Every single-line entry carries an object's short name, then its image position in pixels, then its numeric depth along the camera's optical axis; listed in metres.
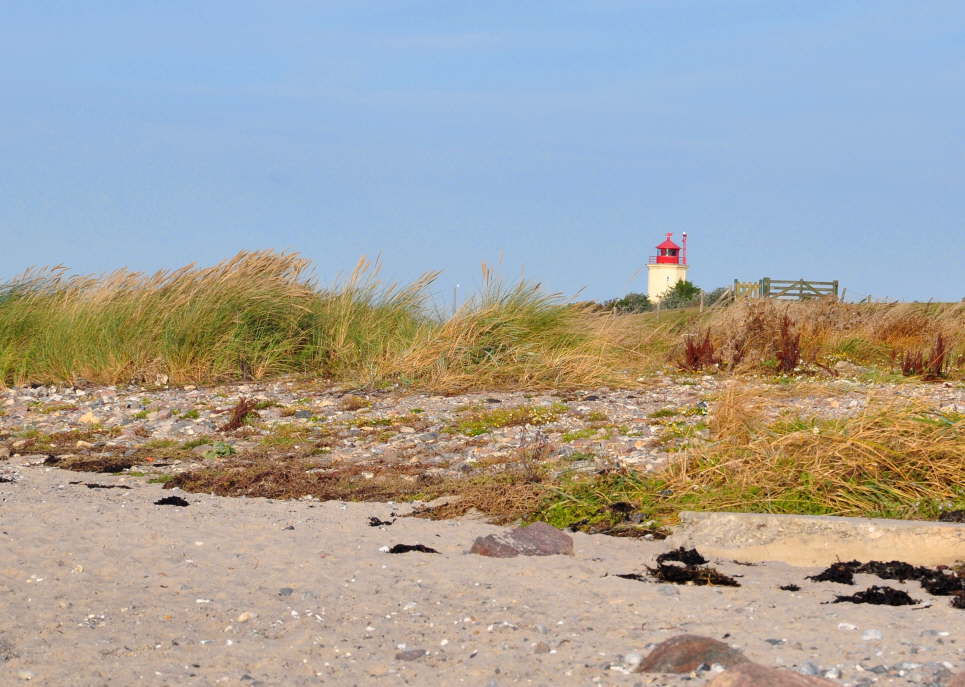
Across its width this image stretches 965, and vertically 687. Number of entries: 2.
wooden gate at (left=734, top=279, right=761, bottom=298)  57.97
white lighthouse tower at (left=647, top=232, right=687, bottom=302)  114.12
